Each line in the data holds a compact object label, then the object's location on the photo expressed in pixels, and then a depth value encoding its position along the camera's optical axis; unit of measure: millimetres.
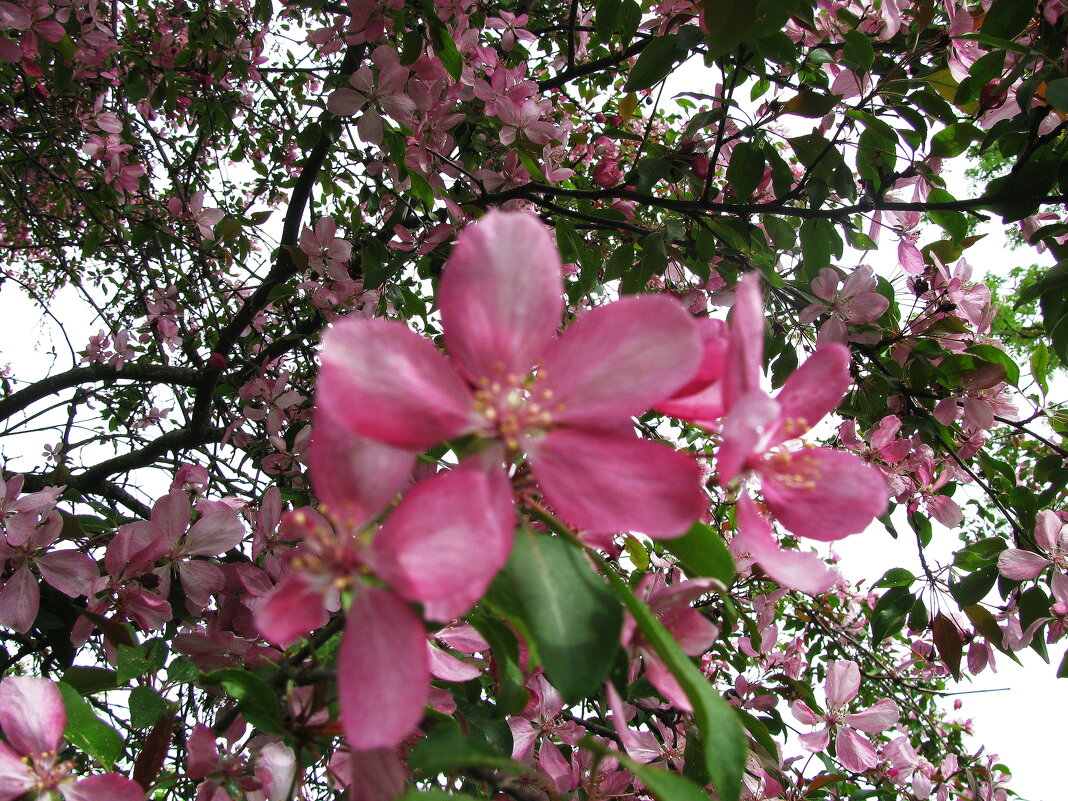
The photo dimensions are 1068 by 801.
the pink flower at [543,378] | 178
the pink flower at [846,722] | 501
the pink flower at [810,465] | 211
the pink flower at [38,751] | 259
